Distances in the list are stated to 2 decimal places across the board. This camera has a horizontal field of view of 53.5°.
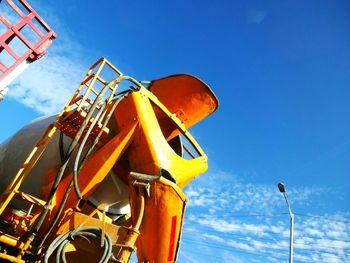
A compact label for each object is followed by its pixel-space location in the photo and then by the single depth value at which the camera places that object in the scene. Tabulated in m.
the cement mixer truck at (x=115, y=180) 4.62
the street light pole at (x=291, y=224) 14.98
